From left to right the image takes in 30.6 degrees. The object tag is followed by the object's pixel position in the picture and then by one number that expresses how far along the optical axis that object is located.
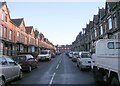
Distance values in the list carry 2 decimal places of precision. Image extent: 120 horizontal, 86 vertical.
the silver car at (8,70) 10.59
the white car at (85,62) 19.91
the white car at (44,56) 40.00
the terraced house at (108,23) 32.36
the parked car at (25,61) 19.47
